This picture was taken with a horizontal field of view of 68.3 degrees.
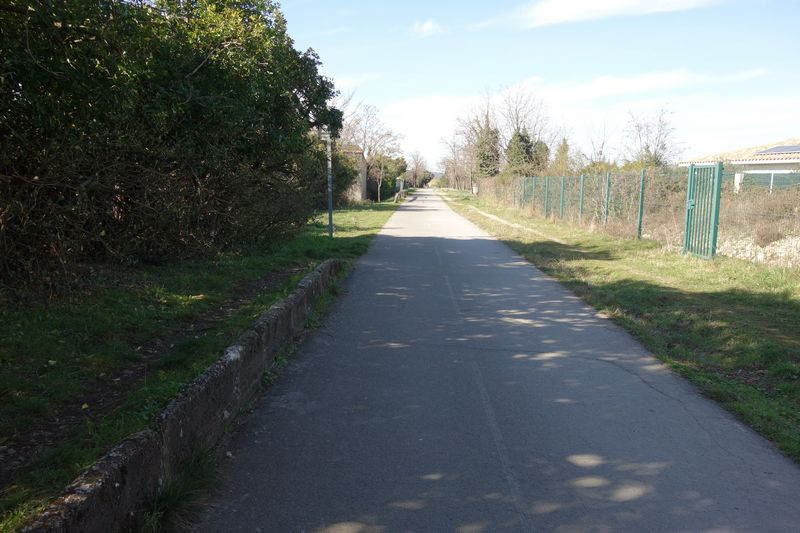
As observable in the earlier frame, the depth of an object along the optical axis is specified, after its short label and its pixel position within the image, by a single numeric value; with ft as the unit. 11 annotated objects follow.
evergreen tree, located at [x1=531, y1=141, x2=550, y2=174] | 151.94
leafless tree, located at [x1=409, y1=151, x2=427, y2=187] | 431.84
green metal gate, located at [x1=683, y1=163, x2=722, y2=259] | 43.37
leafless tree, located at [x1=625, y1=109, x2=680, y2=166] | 123.75
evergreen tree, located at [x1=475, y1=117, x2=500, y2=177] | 196.65
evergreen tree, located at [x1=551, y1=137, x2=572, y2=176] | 104.37
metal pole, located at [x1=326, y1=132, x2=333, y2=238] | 62.58
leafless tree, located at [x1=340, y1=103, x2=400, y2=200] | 147.74
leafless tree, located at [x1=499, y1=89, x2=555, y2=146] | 186.21
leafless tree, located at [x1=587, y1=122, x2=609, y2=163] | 112.95
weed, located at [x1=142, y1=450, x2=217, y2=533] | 10.46
